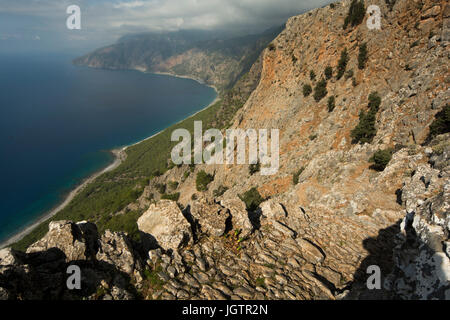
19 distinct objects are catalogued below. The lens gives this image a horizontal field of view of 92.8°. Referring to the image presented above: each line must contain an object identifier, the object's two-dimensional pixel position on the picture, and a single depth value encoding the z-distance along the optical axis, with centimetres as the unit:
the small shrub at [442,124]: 1648
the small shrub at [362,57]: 3009
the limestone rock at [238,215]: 1172
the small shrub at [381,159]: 1739
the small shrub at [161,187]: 6864
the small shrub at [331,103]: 3209
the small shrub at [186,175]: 6545
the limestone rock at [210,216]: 1132
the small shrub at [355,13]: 3175
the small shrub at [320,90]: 3494
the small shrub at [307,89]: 3778
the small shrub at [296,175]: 2575
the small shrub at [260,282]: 836
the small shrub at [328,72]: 3528
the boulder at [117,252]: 855
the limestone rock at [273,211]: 1392
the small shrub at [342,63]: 3325
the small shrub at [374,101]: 2502
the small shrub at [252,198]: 2516
